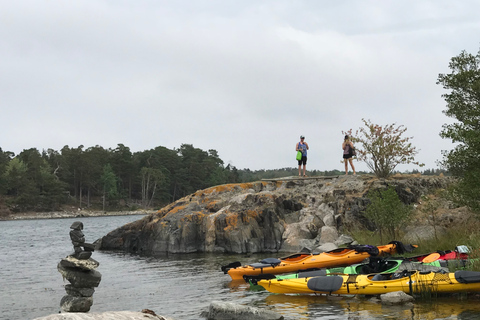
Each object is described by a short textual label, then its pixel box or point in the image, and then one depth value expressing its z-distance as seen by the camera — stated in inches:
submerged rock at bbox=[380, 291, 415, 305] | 485.7
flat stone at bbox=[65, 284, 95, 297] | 468.4
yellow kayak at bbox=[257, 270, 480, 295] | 478.9
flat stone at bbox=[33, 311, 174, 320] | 271.7
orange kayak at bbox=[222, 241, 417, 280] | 702.5
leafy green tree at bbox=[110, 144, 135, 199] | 4517.7
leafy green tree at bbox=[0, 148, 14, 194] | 3993.6
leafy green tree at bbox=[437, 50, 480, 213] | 644.1
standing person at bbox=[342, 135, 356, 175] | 1058.5
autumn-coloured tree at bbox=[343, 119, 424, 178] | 1070.4
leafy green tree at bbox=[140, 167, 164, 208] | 4252.7
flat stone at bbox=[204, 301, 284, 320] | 449.7
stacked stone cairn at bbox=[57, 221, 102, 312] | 458.0
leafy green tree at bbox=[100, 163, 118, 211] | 4239.7
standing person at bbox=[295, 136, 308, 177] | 1093.0
